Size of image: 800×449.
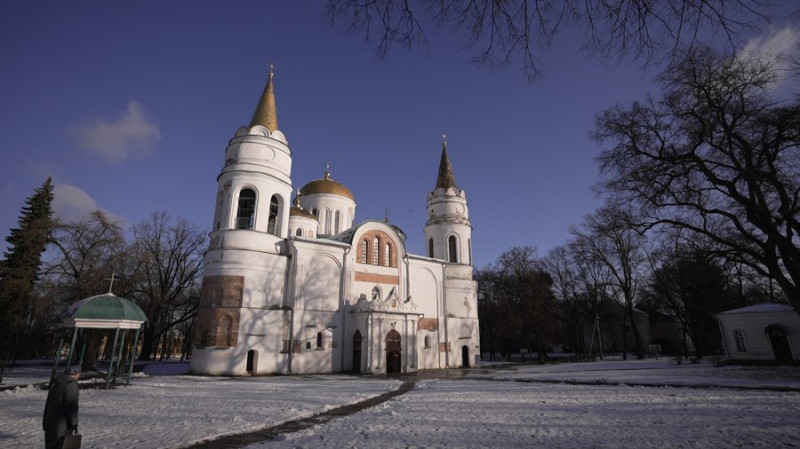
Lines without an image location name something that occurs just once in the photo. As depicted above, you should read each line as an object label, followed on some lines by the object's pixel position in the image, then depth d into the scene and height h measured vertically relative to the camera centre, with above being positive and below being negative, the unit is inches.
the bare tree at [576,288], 1755.7 +246.2
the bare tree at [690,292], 1379.2 +187.4
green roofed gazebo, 624.4 +49.0
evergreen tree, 866.8 +158.4
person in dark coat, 235.0 -34.4
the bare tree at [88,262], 949.8 +194.1
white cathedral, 988.6 +149.3
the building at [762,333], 984.3 +35.5
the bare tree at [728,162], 553.0 +261.5
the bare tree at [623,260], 1333.7 +300.8
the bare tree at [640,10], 144.1 +114.9
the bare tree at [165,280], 1258.0 +213.5
